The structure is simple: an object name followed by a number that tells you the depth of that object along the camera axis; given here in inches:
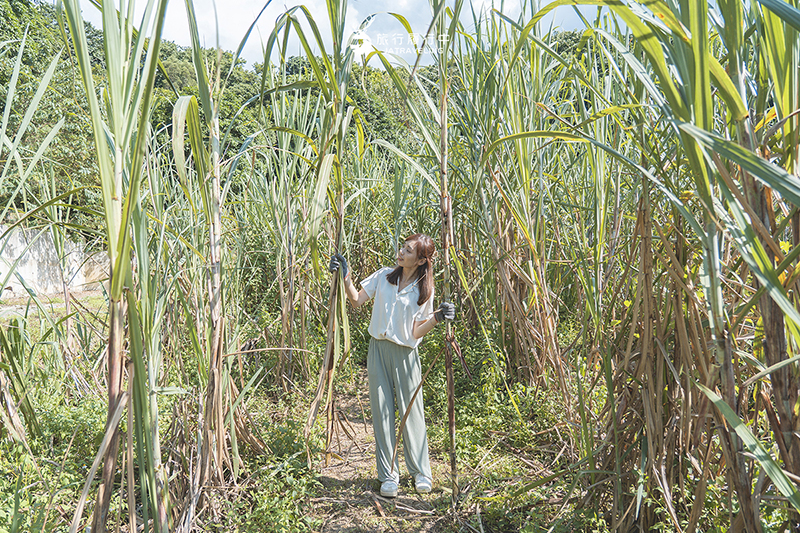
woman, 83.7
